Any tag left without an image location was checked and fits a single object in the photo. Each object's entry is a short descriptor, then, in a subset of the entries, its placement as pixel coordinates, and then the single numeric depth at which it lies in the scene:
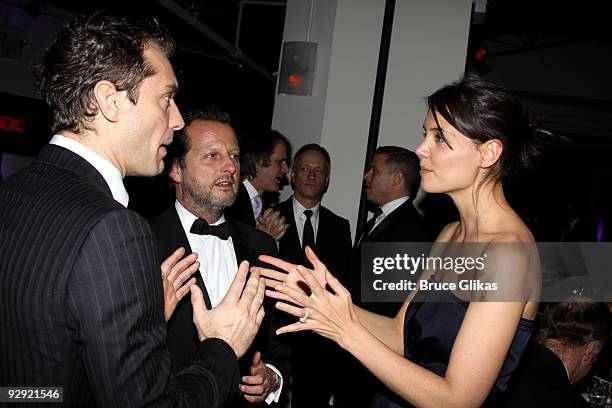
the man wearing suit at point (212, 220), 2.20
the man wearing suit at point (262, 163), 4.33
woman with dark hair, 1.59
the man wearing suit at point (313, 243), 4.00
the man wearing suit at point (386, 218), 3.69
